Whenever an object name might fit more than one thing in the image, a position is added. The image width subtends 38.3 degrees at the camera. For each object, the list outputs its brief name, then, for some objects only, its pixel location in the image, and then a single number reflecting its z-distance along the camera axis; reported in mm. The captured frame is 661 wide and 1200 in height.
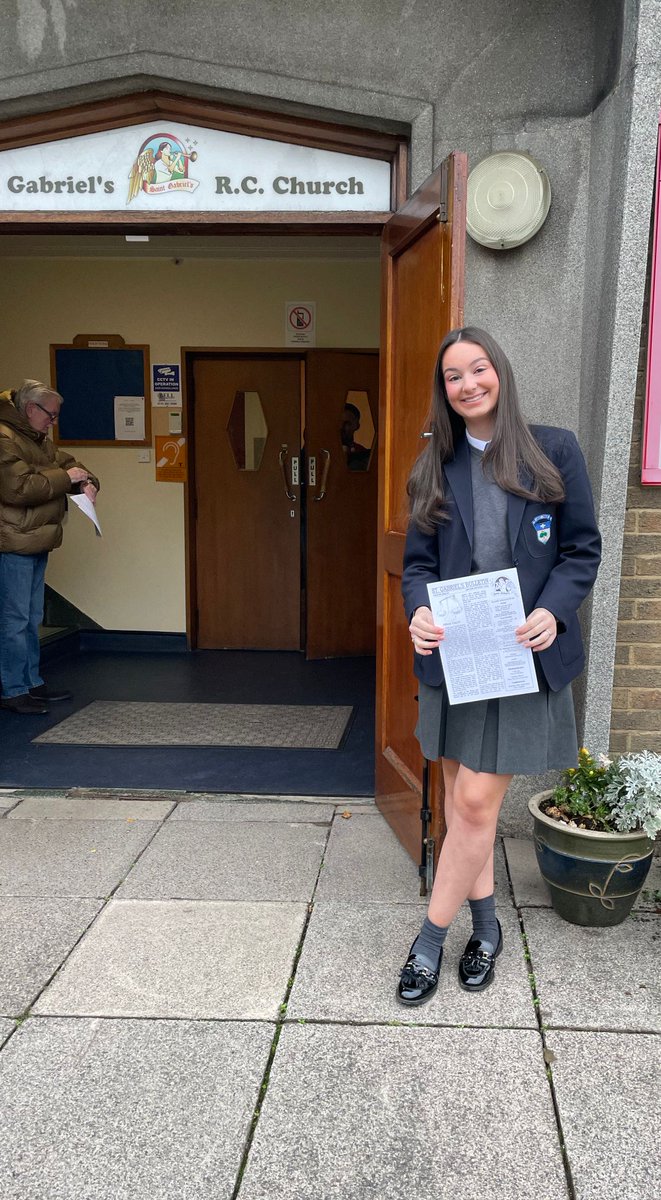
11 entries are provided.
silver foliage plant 2795
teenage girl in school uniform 2301
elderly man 5375
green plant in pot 2801
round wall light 3248
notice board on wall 7238
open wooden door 2828
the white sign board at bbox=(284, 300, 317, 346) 7098
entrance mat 4926
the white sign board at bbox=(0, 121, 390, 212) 3697
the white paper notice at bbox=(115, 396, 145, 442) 7273
